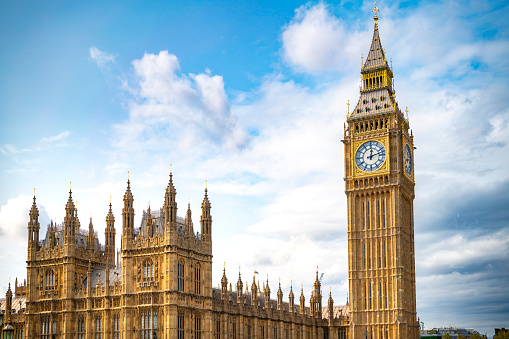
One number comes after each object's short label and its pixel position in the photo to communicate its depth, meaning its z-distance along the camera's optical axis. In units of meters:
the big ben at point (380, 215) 126.94
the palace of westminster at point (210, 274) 95.12
